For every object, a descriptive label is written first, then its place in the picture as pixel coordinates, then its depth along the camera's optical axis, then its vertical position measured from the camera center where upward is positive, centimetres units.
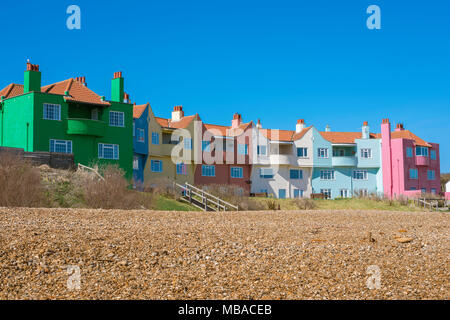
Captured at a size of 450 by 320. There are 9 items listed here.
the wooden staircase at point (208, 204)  2937 -78
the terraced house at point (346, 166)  5902 +268
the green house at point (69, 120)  3712 +520
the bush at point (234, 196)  3216 -35
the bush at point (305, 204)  3875 -103
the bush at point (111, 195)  2395 -16
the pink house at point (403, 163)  5944 +299
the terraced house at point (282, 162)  5550 +295
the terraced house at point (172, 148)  4678 +385
